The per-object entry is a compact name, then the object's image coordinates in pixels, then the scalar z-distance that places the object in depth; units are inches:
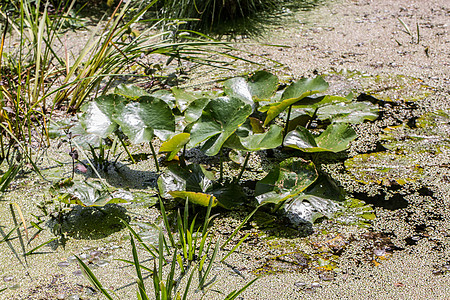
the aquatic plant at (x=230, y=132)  207.5
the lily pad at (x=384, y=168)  214.8
